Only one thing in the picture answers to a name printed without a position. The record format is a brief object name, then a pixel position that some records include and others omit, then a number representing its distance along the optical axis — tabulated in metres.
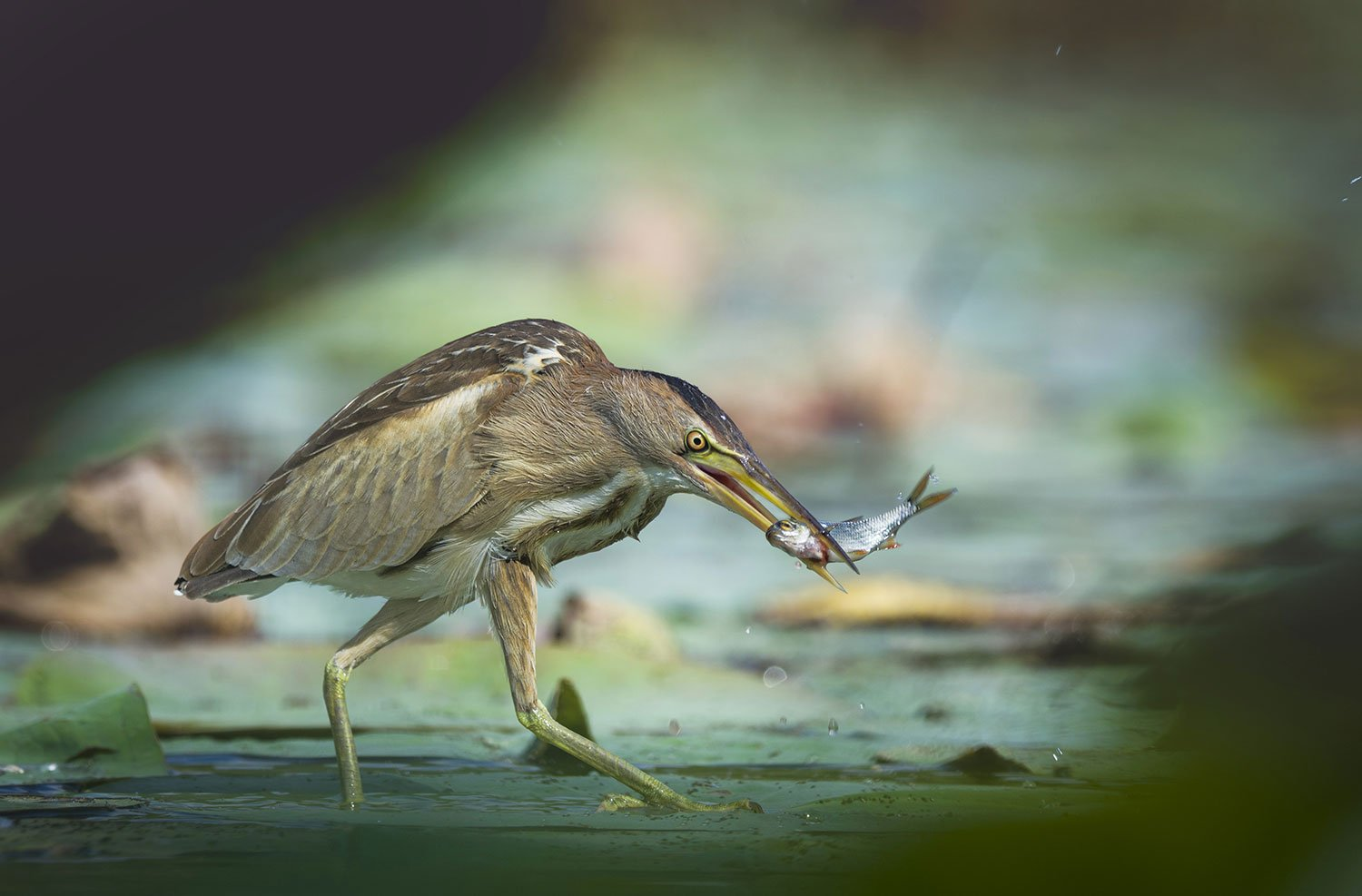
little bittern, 8.23
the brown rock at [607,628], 12.84
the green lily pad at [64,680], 11.05
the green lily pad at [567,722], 9.13
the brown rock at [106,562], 14.39
